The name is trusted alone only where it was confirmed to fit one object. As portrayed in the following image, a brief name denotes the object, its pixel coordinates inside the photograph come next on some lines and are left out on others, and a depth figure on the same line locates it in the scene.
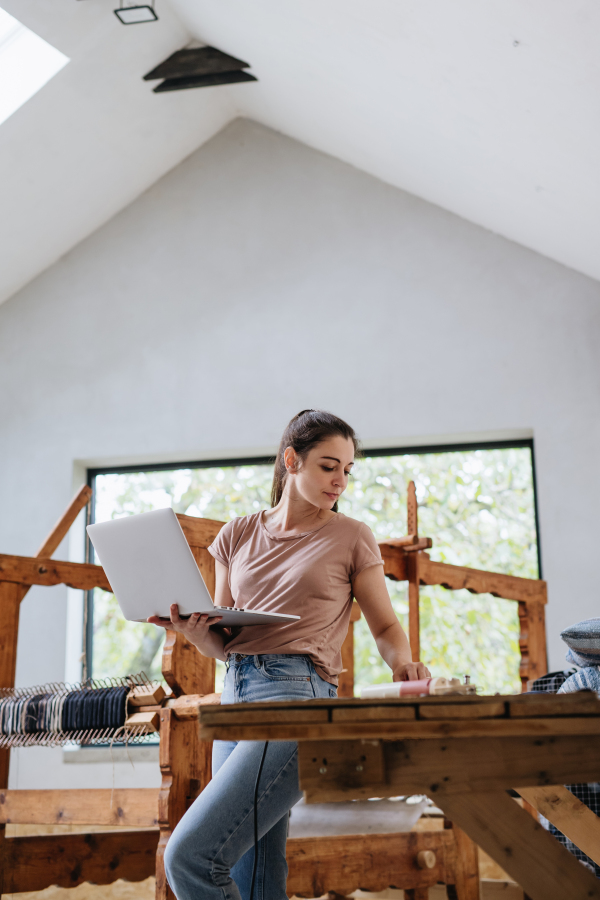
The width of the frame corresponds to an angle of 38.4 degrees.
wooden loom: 2.25
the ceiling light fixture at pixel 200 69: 4.09
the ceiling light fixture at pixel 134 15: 3.51
